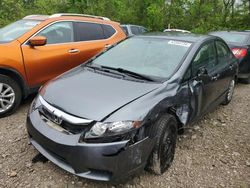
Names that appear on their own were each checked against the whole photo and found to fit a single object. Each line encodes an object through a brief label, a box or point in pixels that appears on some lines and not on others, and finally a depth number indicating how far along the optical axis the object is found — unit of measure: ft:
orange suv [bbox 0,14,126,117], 9.73
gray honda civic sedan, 5.77
